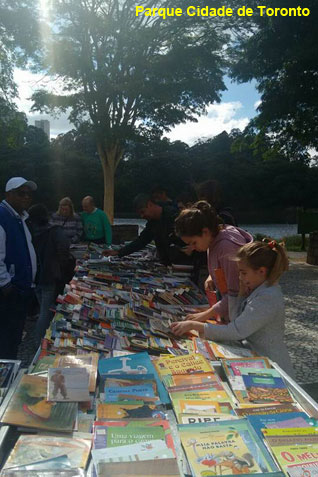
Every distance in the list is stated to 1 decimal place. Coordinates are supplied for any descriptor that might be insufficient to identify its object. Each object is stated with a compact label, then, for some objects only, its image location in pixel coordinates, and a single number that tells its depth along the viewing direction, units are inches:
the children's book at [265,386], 63.8
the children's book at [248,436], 48.8
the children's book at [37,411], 54.9
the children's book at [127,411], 57.9
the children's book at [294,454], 48.9
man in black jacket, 173.8
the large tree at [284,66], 344.2
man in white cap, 114.1
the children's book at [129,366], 70.2
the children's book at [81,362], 69.8
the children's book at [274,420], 55.7
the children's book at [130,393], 62.8
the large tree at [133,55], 414.6
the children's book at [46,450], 48.1
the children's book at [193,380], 67.3
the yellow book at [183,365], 71.7
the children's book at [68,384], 60.7
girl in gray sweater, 79.5
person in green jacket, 245.9
